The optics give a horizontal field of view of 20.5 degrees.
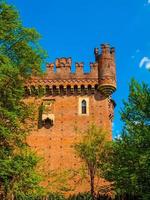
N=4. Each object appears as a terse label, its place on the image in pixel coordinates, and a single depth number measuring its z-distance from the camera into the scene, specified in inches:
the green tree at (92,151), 1327.5
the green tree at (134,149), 944.2
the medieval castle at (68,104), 1471.5
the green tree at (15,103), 834.8
